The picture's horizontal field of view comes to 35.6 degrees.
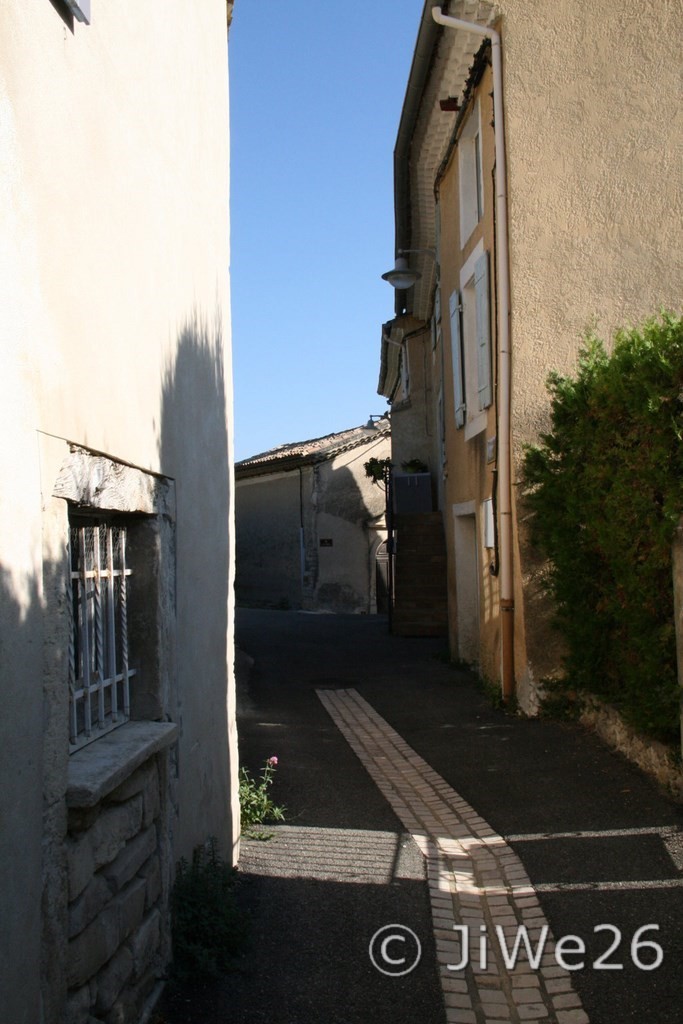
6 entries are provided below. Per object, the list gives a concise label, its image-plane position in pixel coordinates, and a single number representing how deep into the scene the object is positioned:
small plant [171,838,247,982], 4.12
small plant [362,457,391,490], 23.64
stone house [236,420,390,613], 29.22
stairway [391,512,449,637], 18.77
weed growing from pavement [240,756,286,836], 6.32
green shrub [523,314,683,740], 6.28
